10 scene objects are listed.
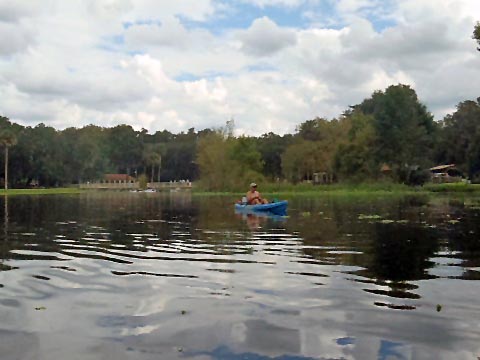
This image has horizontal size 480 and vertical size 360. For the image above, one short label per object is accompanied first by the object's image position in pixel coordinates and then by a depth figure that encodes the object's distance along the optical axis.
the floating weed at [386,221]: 26.62
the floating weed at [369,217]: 29.44
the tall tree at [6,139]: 111.82
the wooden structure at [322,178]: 99.82
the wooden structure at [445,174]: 98.71
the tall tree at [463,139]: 88.38
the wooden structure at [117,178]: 157.88
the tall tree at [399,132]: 85.75
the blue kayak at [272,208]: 32.75
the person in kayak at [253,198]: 36.53
